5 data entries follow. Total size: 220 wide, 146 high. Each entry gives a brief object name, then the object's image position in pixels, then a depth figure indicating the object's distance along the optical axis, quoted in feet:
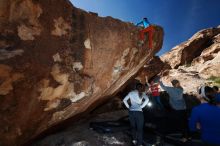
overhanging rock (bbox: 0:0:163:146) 7.20
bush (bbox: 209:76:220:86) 20.41
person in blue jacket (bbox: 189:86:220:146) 5.90
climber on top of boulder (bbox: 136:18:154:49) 11.78
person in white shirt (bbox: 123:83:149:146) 9.65
